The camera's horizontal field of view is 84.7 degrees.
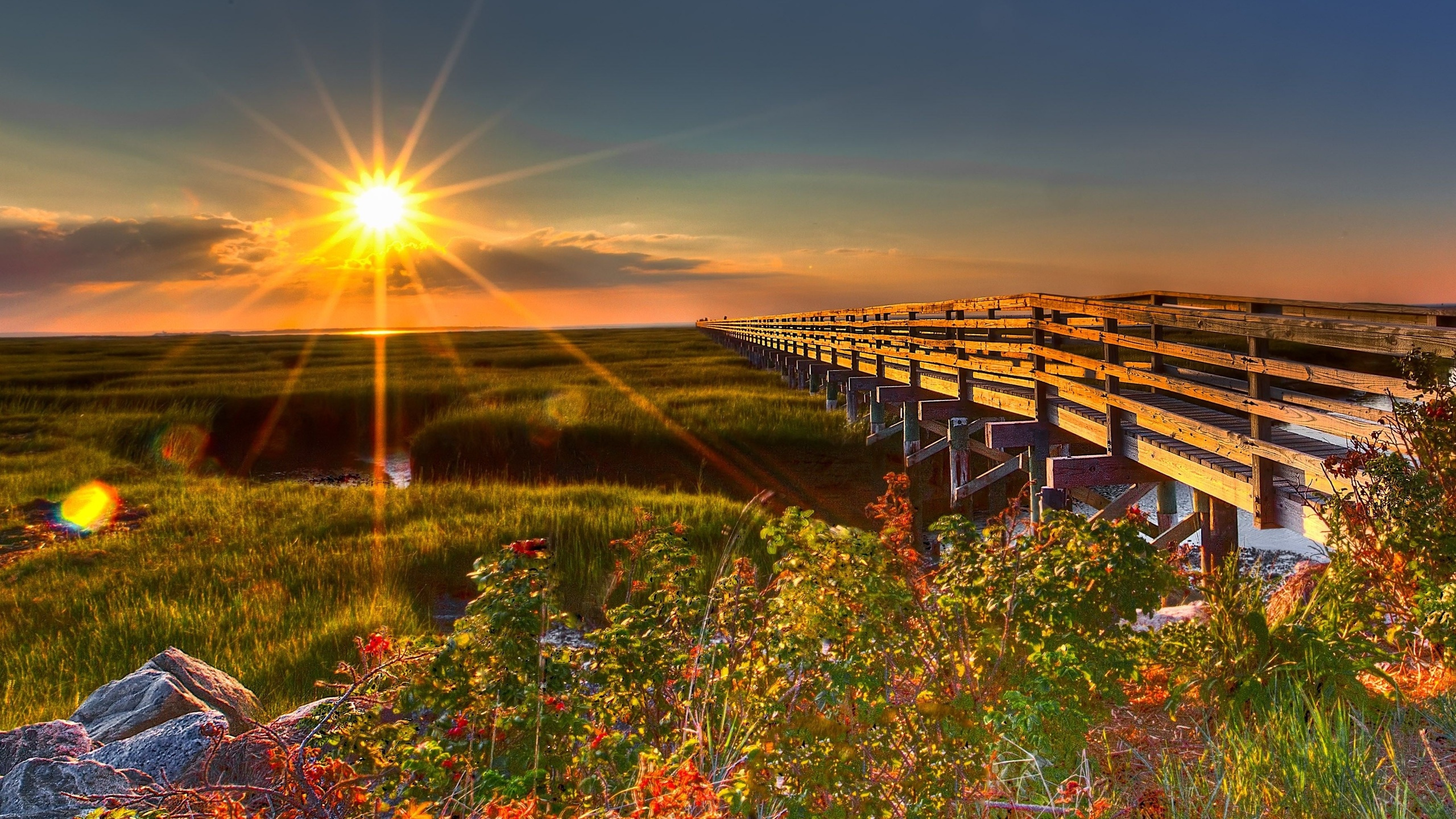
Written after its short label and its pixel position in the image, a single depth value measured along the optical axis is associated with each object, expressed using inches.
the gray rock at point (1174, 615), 214.2
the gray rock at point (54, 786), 135.9
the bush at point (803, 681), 128.3
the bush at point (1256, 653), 141.4
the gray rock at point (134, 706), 171.3
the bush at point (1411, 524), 157.9
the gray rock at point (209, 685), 190.1
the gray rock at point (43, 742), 151.8
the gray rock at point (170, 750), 146.3
